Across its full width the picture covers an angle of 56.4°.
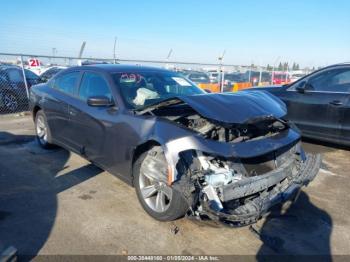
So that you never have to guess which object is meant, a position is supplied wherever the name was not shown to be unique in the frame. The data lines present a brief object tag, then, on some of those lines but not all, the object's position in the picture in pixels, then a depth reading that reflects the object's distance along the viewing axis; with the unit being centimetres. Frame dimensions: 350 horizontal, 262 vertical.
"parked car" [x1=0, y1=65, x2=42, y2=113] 1038
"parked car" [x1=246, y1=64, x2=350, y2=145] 583
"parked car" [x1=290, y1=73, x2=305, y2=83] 2210
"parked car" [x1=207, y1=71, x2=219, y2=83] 1608
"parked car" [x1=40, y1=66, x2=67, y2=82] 1622
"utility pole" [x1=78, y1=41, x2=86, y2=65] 1439
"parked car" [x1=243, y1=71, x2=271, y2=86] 1786
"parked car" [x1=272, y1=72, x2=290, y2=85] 1936
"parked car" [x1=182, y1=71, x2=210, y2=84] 1578
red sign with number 1512
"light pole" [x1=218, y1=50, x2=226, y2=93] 1412
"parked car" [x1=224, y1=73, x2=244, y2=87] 1691
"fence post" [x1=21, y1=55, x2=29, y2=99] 1057
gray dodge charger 295
